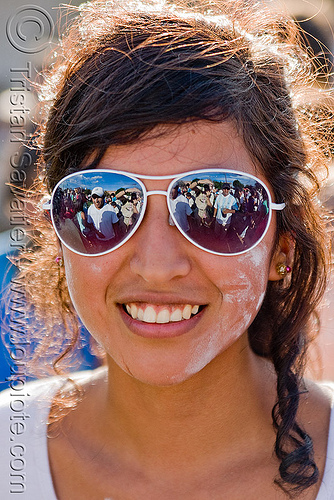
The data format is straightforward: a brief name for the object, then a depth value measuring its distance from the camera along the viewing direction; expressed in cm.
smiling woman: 161
